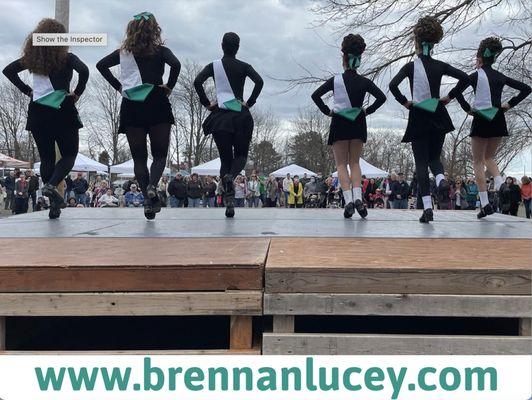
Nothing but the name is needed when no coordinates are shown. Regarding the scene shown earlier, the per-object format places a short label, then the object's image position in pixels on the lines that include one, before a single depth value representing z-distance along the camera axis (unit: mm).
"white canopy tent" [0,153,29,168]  30114
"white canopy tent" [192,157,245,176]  25375
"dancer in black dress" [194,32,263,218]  5543
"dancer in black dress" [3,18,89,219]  5215
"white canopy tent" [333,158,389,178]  25647
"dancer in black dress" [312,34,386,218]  5586
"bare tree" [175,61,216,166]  48112
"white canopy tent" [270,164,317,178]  28803
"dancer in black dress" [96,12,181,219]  5078
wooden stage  2625
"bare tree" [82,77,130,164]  52497
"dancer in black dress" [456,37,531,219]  5742
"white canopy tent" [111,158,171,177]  26648
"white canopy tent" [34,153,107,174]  25297
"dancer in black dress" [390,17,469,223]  5348
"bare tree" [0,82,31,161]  53625
